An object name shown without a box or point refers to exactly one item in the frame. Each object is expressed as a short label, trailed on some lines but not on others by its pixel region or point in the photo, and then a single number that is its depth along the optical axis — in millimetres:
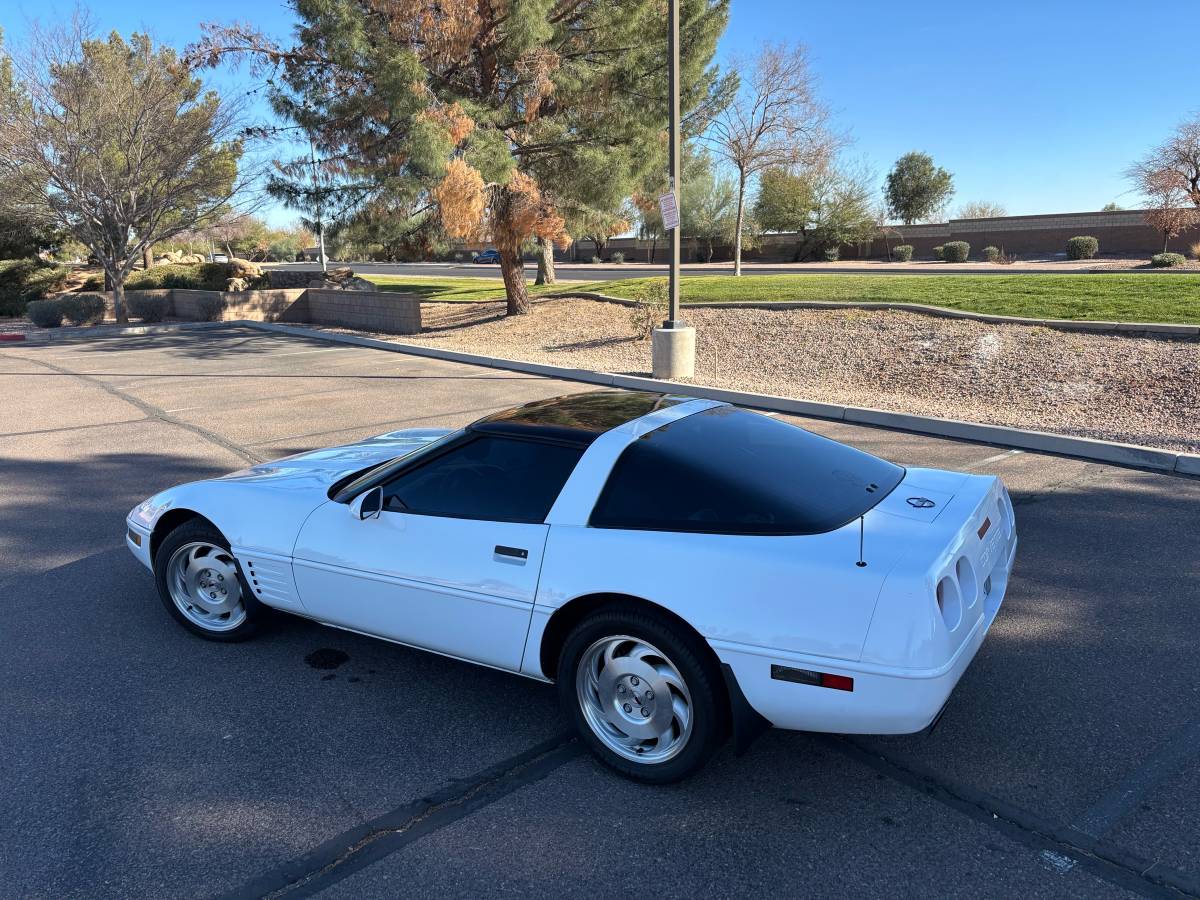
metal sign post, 12062
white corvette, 2801
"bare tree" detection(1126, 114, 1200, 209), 32562
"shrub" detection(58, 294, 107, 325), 23656
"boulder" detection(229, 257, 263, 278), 28406
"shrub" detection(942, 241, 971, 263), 42906
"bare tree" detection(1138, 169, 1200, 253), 32094
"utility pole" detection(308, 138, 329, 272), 19141
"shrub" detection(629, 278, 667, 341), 16047
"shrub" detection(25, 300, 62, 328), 23250
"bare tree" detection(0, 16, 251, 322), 20875
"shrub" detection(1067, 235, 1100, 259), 38125
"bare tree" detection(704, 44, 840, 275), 29188
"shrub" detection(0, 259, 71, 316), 28859
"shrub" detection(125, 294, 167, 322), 25516
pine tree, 16531
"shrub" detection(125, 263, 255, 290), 27875
